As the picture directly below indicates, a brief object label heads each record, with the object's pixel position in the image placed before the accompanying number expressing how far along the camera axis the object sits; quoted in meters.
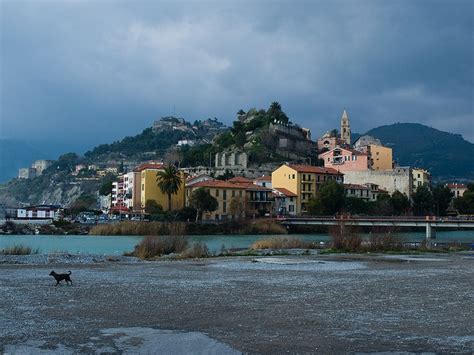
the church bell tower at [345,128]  195.75
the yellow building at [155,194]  109.50
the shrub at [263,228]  95.00
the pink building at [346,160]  132.75
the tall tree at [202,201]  97.88
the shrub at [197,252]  39.34
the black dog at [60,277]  22.48
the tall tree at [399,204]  114.46
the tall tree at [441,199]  120.19
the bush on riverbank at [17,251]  41.53
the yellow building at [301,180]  112.43
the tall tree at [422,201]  117.00
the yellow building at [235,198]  104.44
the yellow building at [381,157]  150.12
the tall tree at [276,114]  169.62
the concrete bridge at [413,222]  81.06
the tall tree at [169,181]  102.06
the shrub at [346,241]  47.19
